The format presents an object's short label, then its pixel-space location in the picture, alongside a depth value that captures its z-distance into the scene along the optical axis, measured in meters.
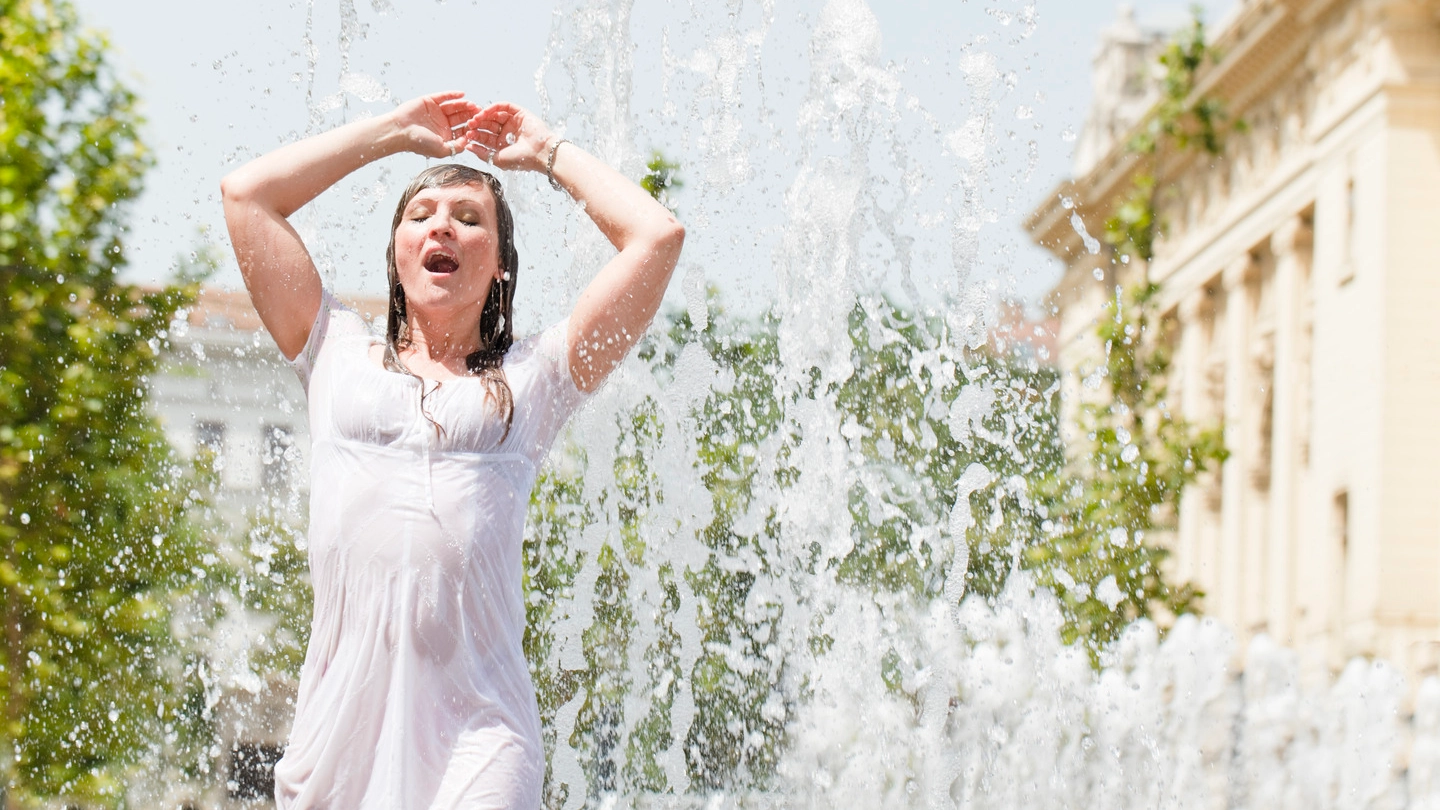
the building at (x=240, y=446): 13.26
